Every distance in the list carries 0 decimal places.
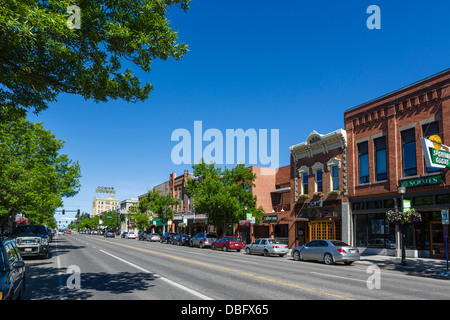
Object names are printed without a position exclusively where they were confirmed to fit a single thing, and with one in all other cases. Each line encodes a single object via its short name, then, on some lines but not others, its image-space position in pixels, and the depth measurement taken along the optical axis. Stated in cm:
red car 3488
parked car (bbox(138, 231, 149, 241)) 6431
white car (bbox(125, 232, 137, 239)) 7598
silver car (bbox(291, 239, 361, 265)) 2106
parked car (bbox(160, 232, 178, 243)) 5204
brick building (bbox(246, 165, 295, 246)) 3878
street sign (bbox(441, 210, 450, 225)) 1761
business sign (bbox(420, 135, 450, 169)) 2002
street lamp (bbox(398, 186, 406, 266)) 2004
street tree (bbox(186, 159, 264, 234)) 4006
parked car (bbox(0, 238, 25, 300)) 674
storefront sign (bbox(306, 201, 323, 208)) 3228
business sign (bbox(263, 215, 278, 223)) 3834
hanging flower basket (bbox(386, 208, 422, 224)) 2084
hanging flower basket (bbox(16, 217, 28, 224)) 4877
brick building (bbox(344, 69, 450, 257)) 2362
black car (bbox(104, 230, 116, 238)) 8156
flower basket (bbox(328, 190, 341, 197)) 3074
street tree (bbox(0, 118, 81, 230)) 2934
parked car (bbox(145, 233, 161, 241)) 5938
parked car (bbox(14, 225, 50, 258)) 2033
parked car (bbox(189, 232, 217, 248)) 4003
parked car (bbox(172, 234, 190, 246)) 4541
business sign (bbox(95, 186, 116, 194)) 16588
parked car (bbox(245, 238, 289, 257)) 2794
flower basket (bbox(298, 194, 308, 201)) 3438
